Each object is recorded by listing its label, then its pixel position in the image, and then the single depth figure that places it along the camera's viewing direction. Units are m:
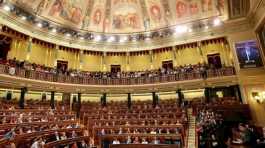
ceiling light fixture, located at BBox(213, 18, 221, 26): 14.28
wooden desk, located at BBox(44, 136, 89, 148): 6.35
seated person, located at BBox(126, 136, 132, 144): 8.31
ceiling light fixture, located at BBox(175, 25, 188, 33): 15.68
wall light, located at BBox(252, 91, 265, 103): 10.18
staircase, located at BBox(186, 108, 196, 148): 7.85
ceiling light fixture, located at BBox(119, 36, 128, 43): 17.56
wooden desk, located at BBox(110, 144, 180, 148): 7.38
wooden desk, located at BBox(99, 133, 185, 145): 8.02
